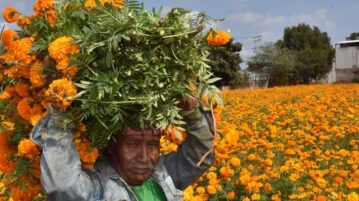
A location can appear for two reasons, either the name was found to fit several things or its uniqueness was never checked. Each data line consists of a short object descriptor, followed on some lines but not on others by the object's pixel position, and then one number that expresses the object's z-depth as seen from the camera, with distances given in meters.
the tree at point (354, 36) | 79.40
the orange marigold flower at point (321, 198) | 4.12
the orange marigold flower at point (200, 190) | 4.42
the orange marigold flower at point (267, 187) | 4.50
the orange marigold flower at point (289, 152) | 5.57
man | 1.94
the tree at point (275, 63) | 45.00
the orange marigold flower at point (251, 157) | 5.16
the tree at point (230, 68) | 37.88
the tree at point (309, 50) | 49.16
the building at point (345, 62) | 48.37
